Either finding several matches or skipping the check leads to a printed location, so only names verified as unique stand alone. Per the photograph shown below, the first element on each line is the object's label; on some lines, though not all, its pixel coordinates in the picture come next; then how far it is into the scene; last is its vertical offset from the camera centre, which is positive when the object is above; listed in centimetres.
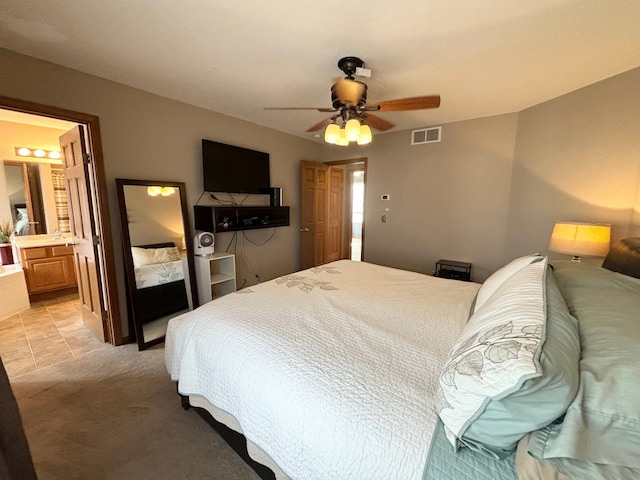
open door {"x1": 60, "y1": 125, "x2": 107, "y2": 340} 246 -19
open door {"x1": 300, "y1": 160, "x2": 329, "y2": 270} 445 -8
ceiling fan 196 +78
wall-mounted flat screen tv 316 +49
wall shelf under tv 305 -15
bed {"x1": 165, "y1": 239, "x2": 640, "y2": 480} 65 -67
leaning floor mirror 258 -52
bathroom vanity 355 -79
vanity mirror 373 +15
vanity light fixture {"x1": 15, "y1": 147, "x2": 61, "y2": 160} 373 +79
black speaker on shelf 386 +14
